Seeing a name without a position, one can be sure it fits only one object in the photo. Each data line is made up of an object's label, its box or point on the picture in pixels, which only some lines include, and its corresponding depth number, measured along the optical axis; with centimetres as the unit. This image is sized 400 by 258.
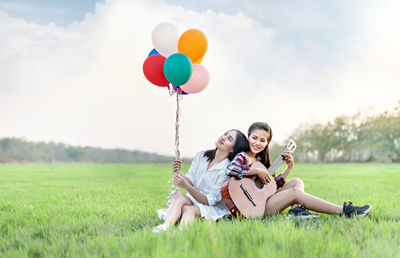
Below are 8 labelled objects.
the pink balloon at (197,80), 452
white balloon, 466
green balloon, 413
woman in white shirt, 360
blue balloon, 494
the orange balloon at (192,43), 452
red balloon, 460
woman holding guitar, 369
